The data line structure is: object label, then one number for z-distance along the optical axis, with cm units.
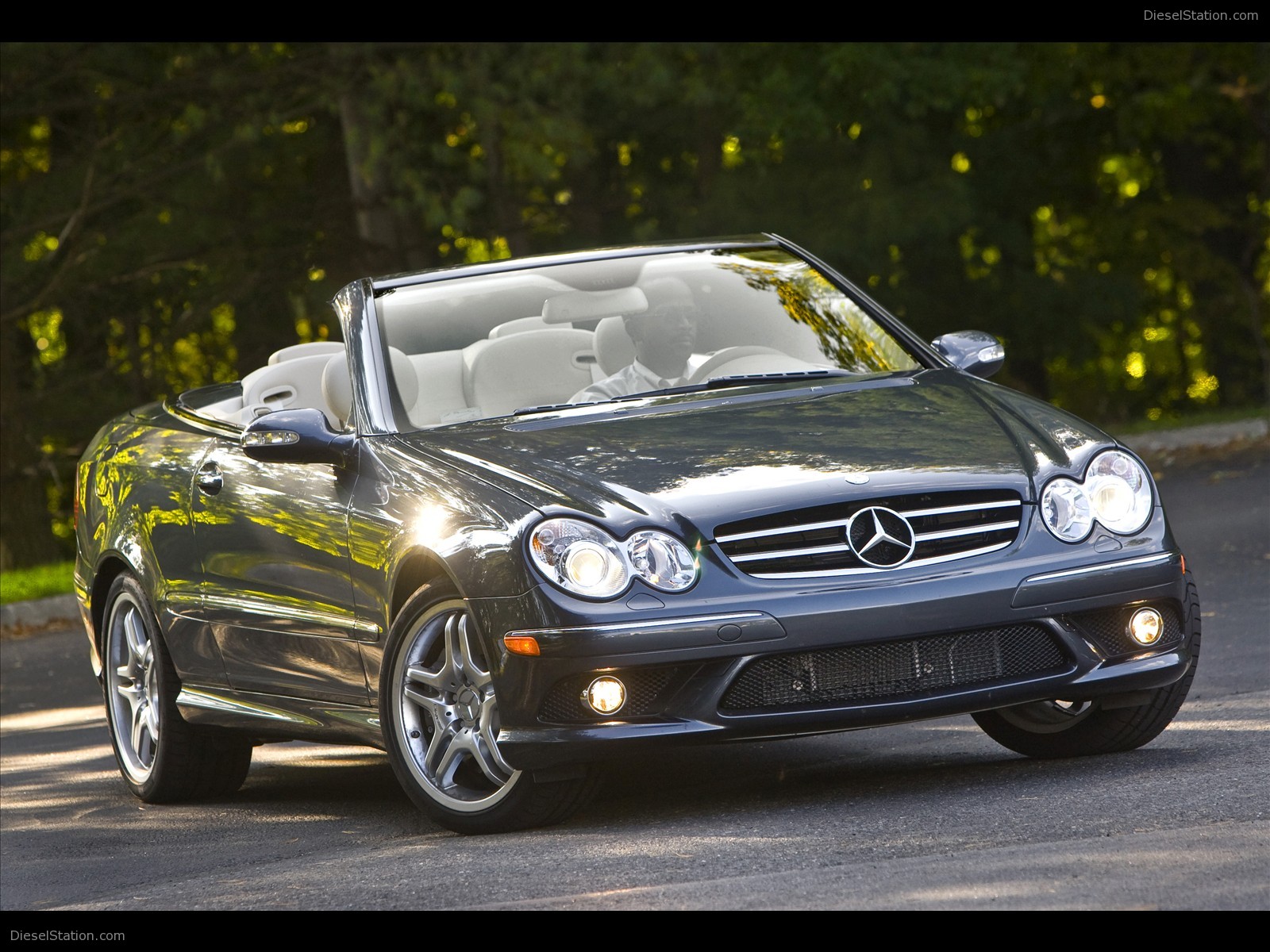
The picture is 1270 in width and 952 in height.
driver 1346
